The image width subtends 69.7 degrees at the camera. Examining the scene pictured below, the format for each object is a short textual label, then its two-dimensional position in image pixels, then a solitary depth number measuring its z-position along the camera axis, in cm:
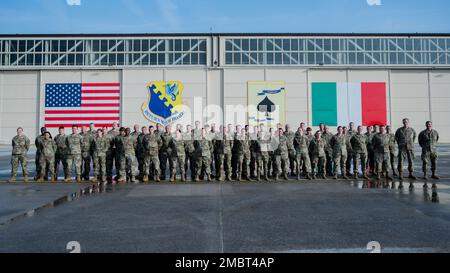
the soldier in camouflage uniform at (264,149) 1082
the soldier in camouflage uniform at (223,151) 1081
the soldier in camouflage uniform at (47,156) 1060
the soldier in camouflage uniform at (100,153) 1060
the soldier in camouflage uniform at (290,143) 1116
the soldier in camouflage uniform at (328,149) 1155
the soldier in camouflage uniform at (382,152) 1068
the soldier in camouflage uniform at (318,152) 1107
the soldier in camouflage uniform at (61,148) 1064
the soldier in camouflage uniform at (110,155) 1085
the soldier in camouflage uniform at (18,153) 1074
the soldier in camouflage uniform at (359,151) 1102
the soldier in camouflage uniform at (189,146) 1091
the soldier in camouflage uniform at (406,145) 1065
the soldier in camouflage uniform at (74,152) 1056
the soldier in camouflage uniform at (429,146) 1052
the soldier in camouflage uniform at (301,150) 1091
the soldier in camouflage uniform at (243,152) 1086
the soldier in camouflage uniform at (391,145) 1094
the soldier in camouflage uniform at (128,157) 1052
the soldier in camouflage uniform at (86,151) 1087
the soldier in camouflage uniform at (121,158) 1052
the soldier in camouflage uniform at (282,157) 1083
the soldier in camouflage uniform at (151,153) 1055
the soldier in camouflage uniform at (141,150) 1072
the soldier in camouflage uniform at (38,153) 1070
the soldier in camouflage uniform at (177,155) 1065
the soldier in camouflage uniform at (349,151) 1138
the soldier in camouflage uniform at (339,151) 1100
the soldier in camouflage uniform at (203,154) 1066
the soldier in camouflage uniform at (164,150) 1095
